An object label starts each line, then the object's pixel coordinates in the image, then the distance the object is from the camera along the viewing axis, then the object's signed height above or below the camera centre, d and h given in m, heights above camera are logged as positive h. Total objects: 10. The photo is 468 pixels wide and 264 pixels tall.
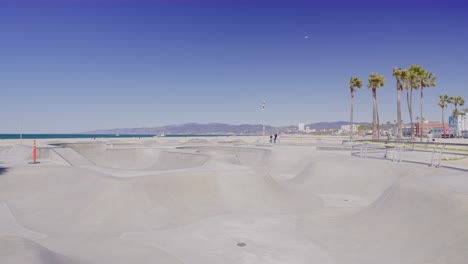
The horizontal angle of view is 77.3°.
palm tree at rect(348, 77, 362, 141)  57.47 +9.06
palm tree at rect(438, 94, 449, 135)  81.81 +8.28
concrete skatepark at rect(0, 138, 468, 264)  7.96 -3.10
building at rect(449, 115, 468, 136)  116.44 +3.46
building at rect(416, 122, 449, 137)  178.62 +3.37
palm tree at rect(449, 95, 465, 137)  80.31 +8.23
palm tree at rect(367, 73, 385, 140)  51.93 +8.30
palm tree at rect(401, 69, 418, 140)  48.09 +8.31
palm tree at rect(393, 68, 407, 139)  47.31 +8.69
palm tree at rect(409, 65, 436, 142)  48.78 +9.41
